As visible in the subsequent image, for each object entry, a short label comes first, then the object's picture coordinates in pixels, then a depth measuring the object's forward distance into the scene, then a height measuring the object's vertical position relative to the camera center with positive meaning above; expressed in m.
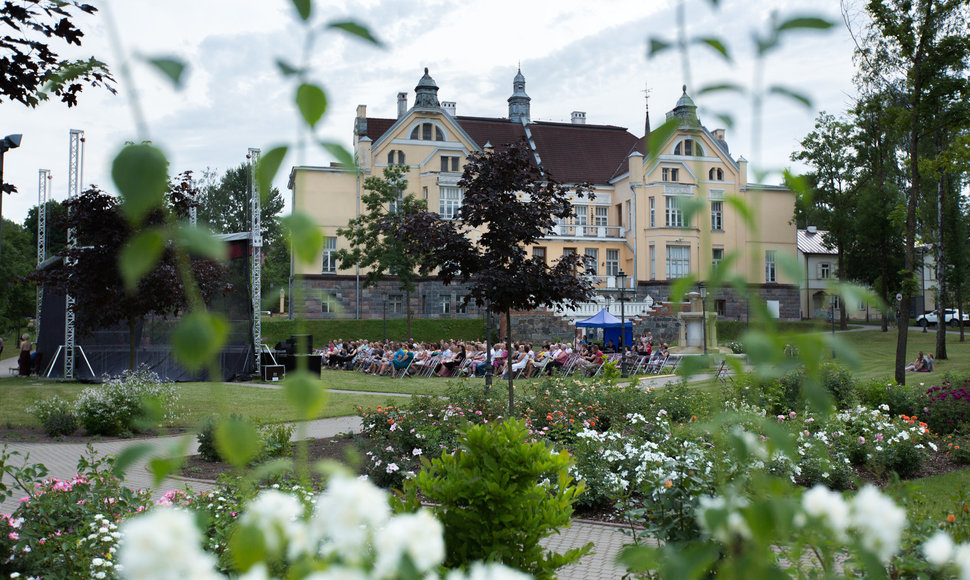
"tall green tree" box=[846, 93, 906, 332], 38.56 +4.98
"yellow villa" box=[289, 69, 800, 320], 41.03 +6.74
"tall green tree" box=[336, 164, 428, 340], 33.97 +3.03
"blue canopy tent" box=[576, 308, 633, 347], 27.53 -0.54
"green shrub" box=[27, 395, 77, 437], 11.96 -1.70
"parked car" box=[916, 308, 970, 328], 49.61 -0.69
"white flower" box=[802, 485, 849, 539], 1.29 -0.35
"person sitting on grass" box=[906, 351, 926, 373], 21.61 -1.64
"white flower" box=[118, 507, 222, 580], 0.91 -0.29
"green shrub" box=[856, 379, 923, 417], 11.64 -1.44
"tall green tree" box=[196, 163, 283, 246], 67.00 +10.07
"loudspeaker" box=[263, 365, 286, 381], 22.38 -1.87
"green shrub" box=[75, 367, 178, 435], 12.08 -1.56
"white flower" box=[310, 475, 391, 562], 1.02 -0.28
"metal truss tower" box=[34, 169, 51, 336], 21.81 +2.95
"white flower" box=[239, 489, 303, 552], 1.05 -0.30
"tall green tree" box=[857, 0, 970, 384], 13.94 +4.75
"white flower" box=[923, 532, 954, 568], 1.43 -0.48
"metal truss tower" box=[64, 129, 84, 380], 19.89 +0.35
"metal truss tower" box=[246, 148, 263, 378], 21.25 +1.18
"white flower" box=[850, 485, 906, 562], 1.27 -0.37
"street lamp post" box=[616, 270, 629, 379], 21.99 -0.42
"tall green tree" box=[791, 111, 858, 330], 39.97 +7.39
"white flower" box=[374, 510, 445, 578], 1.03 -0.33
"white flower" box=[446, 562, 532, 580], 1.07 -0.39
